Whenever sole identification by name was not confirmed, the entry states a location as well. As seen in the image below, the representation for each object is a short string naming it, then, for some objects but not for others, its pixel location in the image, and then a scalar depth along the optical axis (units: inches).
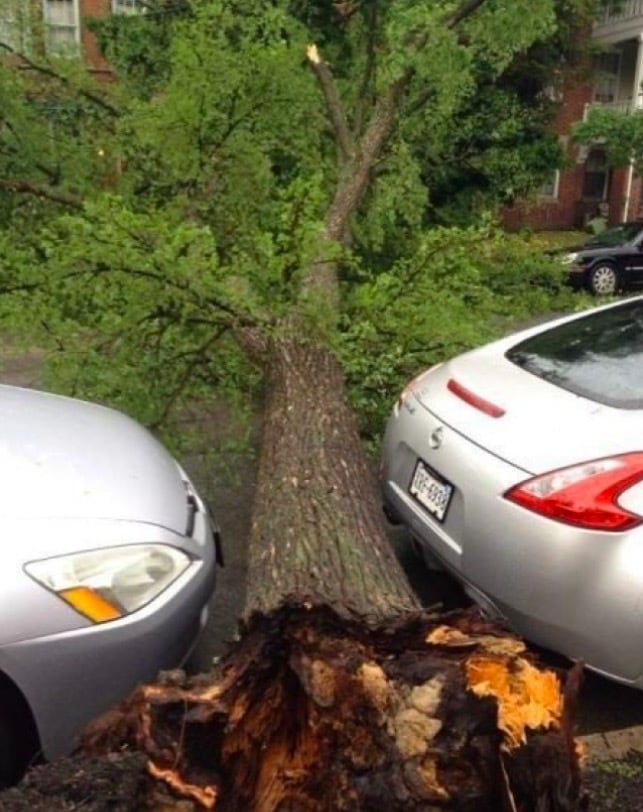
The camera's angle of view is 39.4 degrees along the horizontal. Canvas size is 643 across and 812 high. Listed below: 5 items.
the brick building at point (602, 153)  1002.7
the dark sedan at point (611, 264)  672.4
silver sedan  96.4
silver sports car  112.4
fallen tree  70.1
